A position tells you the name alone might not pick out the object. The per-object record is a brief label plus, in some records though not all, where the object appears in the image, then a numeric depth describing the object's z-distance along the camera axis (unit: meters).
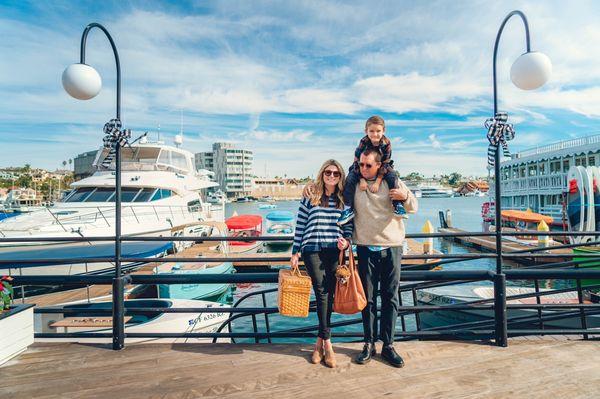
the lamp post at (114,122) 3.33
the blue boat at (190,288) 11.74
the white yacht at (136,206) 12.89
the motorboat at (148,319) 6.46
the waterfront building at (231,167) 128.25
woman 3.17
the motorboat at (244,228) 22.42
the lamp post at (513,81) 3.27
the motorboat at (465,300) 8.23
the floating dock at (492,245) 21.14
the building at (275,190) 141.75
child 3.11
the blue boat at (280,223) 25.55
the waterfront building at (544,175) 27.27
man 3.14
